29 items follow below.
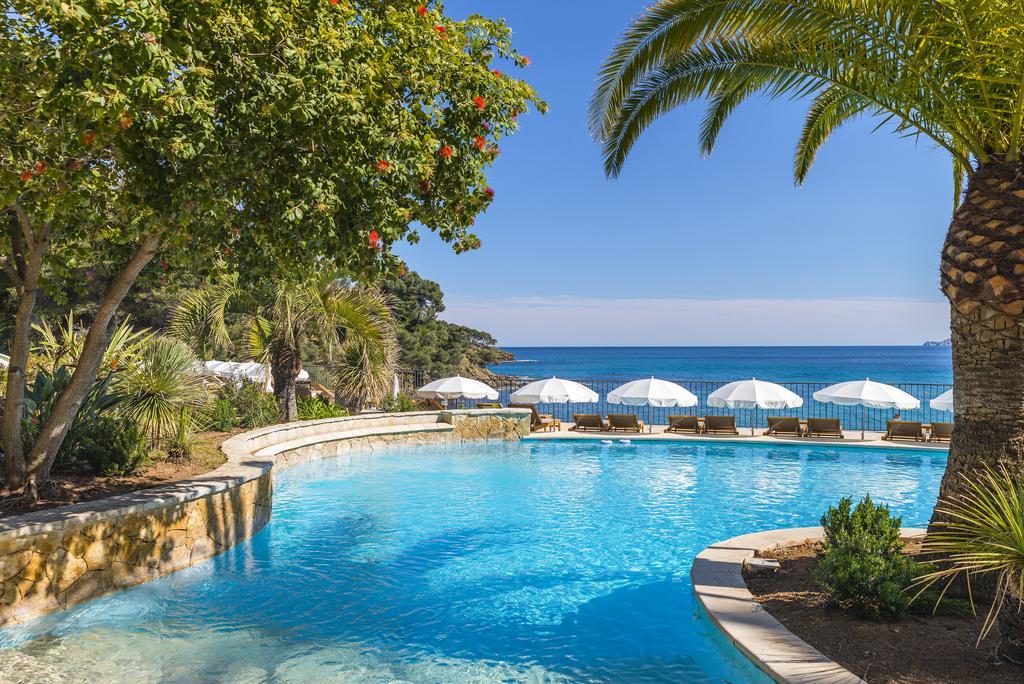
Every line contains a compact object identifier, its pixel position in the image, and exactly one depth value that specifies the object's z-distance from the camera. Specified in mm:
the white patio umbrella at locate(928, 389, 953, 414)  17159
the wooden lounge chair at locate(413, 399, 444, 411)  22062
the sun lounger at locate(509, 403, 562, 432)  20781
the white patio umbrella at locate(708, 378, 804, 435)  19172
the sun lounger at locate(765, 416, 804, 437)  19547
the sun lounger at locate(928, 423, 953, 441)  17984
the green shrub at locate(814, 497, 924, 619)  4914
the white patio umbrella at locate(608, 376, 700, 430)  19828
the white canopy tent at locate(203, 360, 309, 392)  17641
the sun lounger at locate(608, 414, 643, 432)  20453
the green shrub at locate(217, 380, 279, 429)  15055
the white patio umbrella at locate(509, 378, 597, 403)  20453
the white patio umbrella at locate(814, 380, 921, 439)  18203
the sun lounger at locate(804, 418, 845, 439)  19094
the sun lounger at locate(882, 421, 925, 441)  18344
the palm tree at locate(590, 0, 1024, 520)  5008
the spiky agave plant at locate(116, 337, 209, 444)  9461
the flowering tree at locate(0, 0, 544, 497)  4812
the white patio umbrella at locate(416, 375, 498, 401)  20808
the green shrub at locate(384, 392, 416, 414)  20109
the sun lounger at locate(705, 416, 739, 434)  19906
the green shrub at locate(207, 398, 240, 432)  13820
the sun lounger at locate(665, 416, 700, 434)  20094
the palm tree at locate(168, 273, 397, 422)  15688
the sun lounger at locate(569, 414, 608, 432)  20906
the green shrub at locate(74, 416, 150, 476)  8297
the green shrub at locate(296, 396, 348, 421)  17438
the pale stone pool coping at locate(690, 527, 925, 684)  4254
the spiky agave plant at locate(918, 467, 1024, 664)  3767
